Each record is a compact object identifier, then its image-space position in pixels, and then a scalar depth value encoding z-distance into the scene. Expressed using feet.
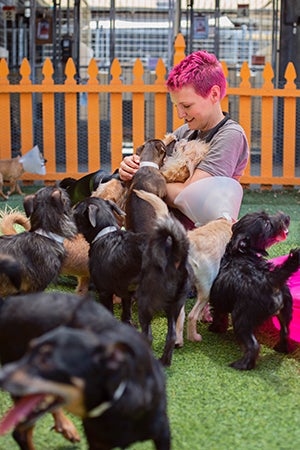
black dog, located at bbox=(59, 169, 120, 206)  15.64
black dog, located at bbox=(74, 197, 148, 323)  11.19
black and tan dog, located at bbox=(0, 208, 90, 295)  13.16
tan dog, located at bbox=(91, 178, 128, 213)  14.12
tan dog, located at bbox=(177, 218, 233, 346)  11.43
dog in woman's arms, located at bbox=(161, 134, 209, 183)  13.96
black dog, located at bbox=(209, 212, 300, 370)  10.69
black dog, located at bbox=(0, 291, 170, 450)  4.80
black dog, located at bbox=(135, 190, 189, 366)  9.94
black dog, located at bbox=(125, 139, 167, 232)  12.58
